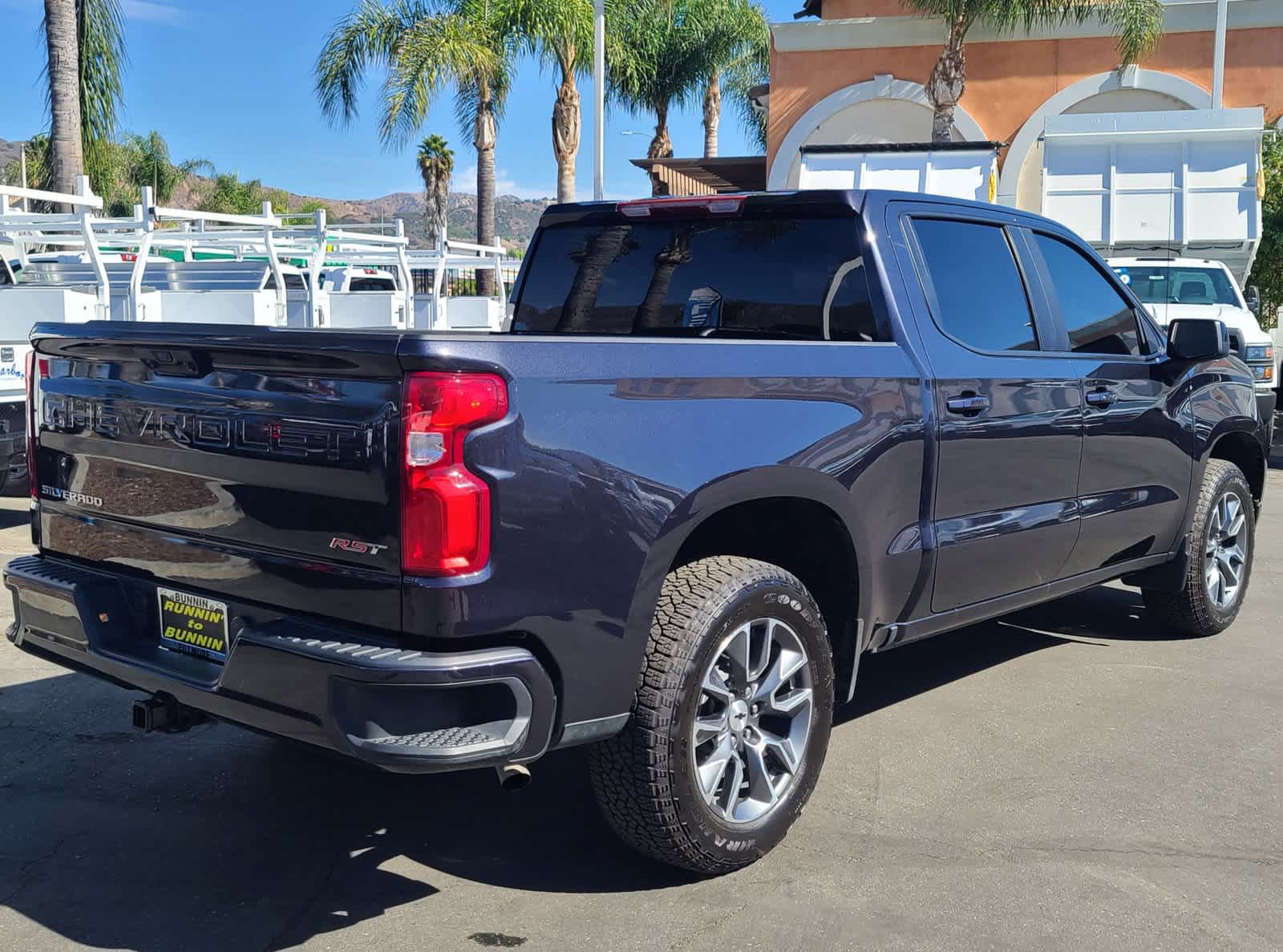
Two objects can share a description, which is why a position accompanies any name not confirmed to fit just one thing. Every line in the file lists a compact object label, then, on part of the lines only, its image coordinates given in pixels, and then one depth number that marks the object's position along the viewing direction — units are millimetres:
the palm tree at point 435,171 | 49656
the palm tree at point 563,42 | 22375
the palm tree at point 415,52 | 21047
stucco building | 22688
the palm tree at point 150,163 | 69688
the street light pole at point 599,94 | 19969
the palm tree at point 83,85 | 16312
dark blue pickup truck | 2947
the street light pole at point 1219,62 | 21125
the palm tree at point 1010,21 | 20703
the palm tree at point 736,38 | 31766
